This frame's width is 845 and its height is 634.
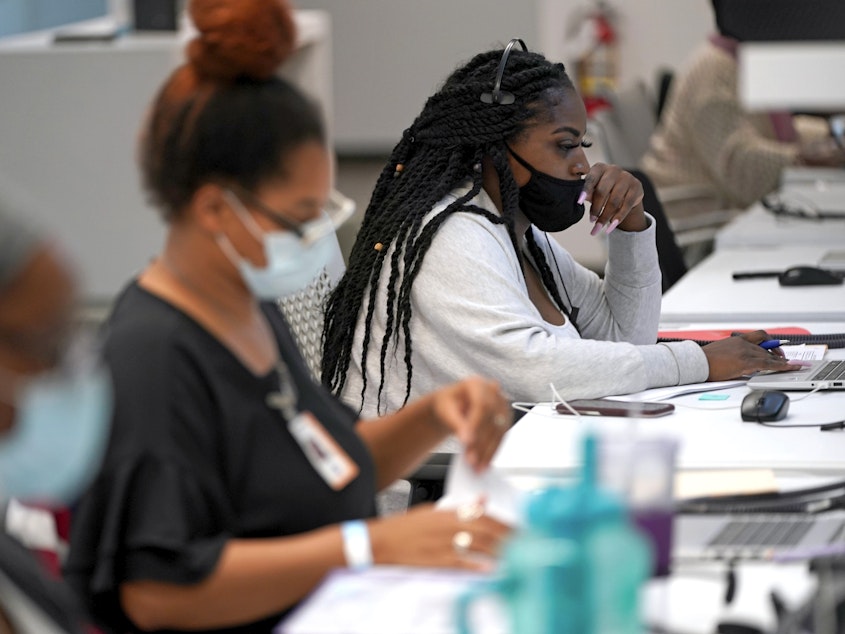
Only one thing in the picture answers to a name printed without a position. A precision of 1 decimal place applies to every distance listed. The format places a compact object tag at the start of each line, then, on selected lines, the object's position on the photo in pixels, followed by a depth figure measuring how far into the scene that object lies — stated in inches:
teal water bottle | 221.0
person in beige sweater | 403.8
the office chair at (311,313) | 273.2
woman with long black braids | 269.0
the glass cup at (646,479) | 236.7
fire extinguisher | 628.8
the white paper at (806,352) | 278.5
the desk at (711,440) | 256.6
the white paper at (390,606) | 235.3
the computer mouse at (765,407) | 263.3
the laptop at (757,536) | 243.8
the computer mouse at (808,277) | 302.2
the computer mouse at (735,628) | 237.4
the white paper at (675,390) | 270.0
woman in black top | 239.3
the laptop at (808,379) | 270.2
